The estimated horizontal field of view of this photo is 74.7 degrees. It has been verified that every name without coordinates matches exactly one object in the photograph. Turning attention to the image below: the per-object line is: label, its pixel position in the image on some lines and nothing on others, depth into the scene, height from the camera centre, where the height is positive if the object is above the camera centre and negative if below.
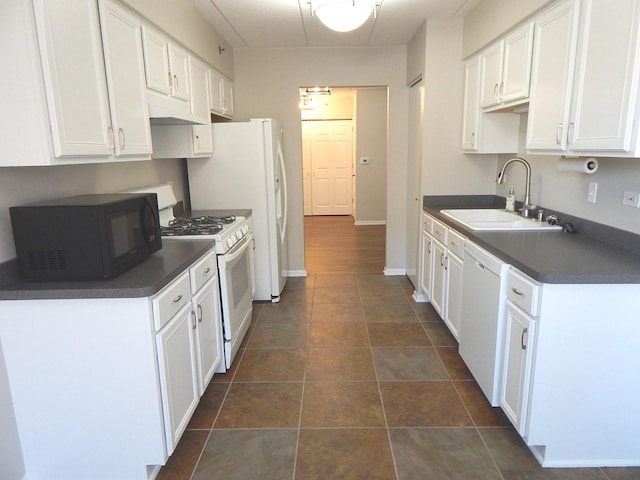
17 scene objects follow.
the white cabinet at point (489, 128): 3.31 +0.23
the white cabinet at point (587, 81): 1.70 +0.34
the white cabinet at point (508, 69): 2.55 +0.58
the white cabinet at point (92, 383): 1.70 -0.90
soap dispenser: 3.29 -0.35
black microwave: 1.68 -0.30
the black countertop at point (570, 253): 1.73 -0.47
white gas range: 2.74 -0.61
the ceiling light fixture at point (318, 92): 7.36 +1.21
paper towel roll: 2.31 -0.05
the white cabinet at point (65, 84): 1.52 +0.32
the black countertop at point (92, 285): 1.64 -0.48
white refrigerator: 3.71 -0.16
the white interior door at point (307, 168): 9.08 -0.17
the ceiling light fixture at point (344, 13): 2.52 +0.88
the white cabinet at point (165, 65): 2.44 +0.61
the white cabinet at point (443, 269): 2.91 -0.86
